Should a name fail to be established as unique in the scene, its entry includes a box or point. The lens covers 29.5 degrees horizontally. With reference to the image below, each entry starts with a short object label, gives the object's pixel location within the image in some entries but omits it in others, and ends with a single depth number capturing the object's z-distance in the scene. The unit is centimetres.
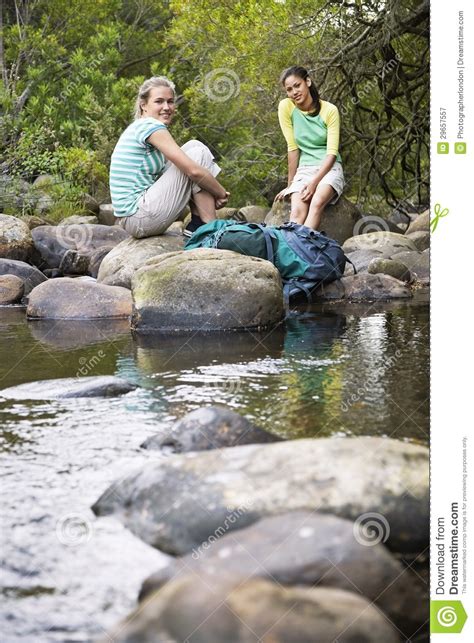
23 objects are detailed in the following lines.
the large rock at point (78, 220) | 1310
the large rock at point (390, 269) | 838
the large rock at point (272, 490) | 245
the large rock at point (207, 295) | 609
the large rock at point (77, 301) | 705
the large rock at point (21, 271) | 897
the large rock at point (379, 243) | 950
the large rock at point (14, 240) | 1044
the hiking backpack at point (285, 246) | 696
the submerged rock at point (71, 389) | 405
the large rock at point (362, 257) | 880
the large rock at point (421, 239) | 1122
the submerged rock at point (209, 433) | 309
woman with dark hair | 847
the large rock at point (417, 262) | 889
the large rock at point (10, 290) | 830
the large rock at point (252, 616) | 202
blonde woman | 708
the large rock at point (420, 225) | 1282
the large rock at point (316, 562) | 219
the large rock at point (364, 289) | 755
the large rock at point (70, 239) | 1070
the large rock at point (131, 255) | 759
